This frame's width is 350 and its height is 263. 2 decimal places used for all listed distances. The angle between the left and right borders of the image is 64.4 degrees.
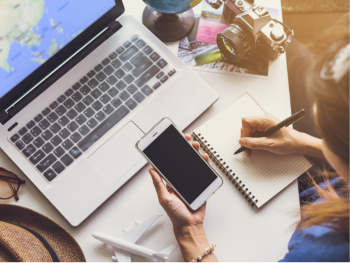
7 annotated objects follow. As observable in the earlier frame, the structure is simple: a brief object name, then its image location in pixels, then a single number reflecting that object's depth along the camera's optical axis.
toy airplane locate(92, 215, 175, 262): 0.60
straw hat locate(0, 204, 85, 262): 0.55
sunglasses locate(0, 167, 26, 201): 0.64
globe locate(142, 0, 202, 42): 0.75
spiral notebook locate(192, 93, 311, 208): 0.64
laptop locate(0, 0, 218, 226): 0.61
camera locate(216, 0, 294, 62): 0.68
